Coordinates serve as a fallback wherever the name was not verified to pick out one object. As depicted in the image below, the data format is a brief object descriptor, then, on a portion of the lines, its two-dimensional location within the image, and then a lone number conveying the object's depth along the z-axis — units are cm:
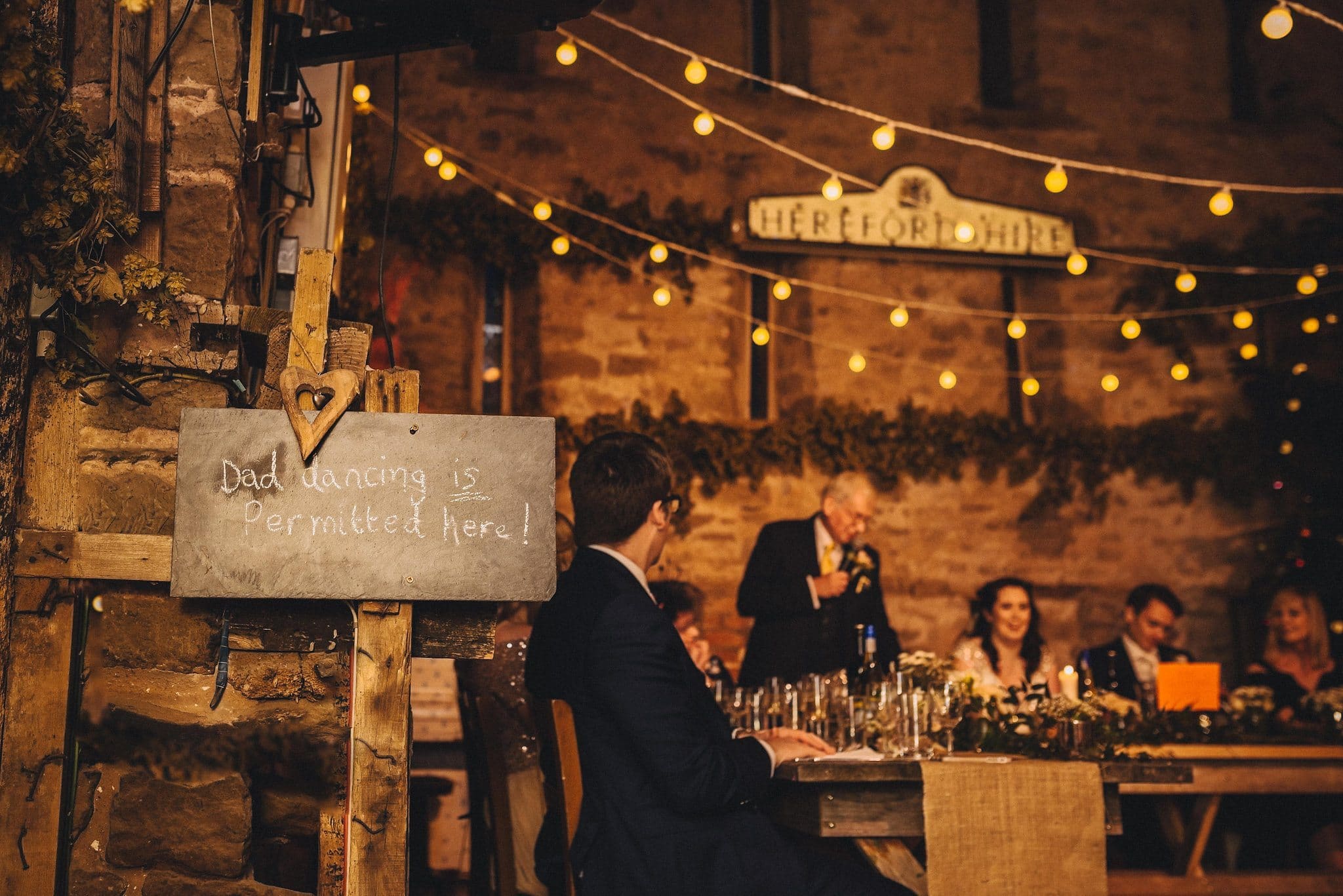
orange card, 428
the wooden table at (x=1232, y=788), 408
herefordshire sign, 698
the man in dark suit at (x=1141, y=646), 520
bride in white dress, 507
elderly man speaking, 496
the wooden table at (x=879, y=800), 280
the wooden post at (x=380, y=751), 205
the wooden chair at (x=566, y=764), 245
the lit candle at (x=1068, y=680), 372
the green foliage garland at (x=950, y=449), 671
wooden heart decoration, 209
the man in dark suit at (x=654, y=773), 238
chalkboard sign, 207
